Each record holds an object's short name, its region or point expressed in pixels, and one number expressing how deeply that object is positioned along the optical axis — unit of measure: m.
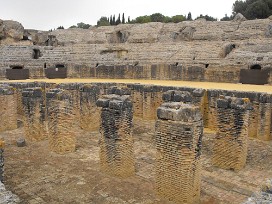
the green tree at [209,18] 45.71
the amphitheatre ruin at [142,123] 7.60
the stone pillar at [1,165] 6.97
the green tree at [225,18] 44.34
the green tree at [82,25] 67.62
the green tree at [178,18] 42.92
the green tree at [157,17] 45.33
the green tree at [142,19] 42.40
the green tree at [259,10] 32.94
